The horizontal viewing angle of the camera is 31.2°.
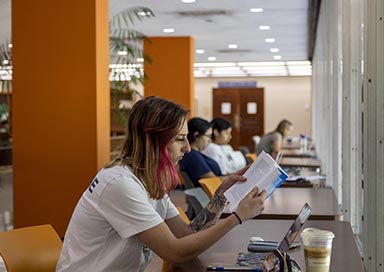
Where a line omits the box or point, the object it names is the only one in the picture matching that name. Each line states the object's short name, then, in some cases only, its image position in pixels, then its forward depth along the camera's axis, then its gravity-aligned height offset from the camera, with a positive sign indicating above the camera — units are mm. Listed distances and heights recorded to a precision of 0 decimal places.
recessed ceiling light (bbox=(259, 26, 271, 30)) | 12234 +1421
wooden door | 25141 -64
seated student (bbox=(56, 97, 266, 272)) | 2318 -344
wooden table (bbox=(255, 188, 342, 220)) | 3879 -620
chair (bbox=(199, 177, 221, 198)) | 4797 -559
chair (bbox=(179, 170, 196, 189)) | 6195 -667
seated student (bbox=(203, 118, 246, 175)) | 7988 -430
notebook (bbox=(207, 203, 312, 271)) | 2078 -541
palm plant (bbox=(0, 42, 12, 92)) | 7874 +490
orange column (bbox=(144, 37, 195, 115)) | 13039 +734
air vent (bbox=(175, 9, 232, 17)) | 10438 +1460
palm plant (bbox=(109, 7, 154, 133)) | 8664 +449
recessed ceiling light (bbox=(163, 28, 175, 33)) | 12344 +1409
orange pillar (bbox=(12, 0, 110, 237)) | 6328 +32
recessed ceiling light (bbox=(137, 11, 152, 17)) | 10246 +1427
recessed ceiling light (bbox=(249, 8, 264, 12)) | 10237 +1459
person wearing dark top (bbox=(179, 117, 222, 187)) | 6195 -430
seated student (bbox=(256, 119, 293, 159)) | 11750 -612
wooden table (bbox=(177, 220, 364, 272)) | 2430 -566
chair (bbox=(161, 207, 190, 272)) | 2431 -588
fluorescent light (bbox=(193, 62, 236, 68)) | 20203 +1301
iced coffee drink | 2115 -446
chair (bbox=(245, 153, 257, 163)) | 10719 -789
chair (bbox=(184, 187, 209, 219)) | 4691 -629
